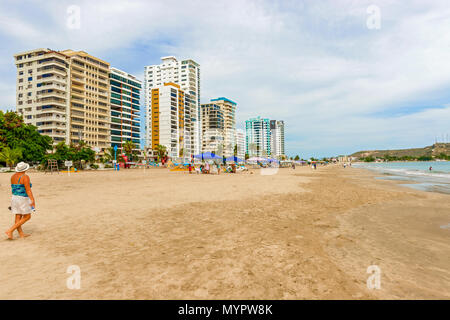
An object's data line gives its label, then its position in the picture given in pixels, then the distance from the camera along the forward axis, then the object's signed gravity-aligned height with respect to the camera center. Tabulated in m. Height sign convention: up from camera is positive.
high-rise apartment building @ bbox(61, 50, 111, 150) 67.00 +20.95
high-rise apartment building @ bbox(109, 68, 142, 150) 80.12 +21.41
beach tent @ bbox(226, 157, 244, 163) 40.97 +0.22
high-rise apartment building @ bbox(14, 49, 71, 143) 60.84 +21.28
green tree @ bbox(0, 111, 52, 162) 35.28 +4.59
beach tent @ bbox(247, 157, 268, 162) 44.83 +0.11
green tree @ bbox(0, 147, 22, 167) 33.19 +1.25
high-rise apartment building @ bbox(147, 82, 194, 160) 100.38 +20.14
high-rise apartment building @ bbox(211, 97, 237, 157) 138.62 +25.98
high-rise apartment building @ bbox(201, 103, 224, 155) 129.88 +20.68
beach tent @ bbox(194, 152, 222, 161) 32.84 +0.69
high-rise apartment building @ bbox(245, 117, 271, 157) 193.55 +19.18
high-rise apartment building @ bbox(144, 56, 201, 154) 116.44 +46.55
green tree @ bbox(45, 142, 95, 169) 36.38 +1.40
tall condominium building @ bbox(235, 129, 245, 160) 156.51 +14.53
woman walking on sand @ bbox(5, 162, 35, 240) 4.82 -0.77
